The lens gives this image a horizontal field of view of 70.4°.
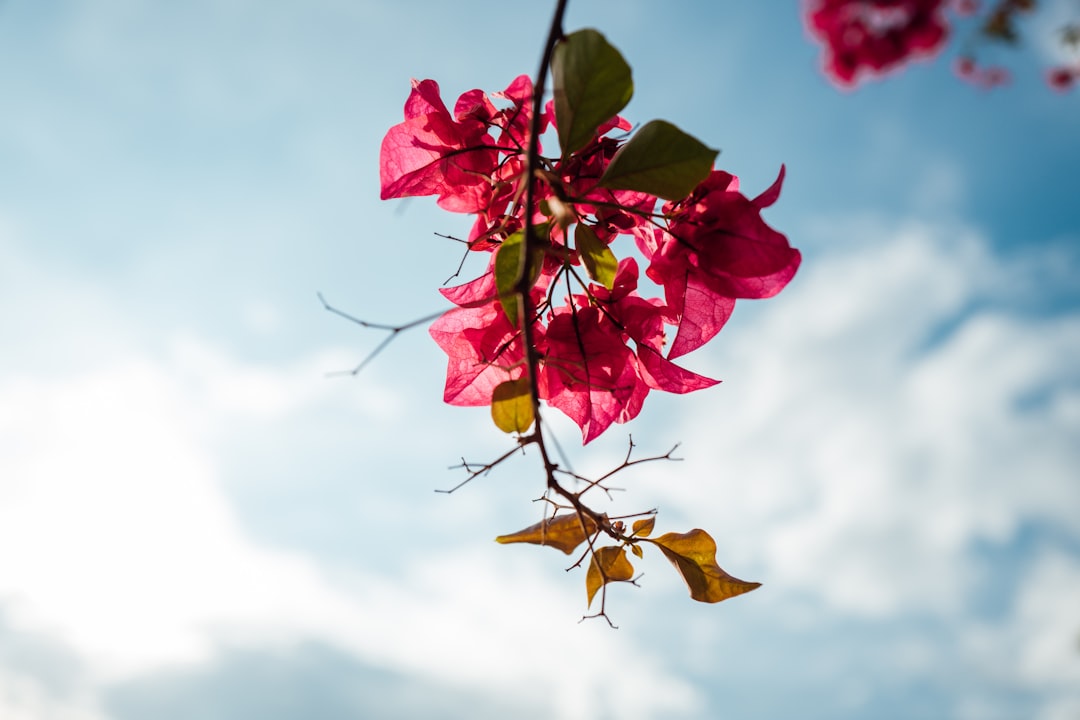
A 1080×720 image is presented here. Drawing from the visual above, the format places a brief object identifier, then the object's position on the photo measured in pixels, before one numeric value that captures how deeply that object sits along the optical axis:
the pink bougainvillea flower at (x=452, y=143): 0.53
